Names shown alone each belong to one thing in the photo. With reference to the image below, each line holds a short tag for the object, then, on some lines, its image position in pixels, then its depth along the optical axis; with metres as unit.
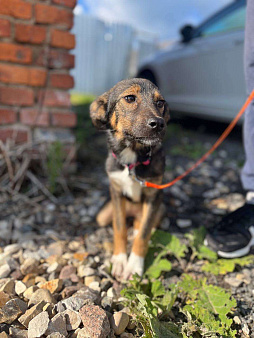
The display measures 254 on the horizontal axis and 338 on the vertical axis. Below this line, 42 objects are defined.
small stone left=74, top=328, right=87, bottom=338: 0.45
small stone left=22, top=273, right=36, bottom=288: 0.58
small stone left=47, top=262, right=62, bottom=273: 0.64
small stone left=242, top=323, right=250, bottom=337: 0.51
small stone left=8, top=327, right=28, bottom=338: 0.44
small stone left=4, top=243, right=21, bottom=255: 0.69
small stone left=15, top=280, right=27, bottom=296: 0.55
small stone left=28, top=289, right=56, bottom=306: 0.51
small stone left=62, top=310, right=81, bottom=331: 0.47
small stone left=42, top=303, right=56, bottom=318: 0.49
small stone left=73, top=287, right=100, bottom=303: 0.53
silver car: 1.44
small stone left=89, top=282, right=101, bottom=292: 0.59
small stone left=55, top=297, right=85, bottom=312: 0.50
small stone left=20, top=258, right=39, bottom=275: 0.62
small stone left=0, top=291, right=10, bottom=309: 0.49
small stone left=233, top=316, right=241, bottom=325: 0.53
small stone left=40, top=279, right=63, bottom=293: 0.57
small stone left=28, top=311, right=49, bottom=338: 0.44
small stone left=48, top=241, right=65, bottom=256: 0.72
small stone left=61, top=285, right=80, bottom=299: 0.55
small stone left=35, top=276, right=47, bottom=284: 0.60
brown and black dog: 0.60
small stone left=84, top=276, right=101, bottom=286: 0.61
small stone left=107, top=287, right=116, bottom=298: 0.59
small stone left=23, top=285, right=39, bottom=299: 0.54
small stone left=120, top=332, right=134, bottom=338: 0.49
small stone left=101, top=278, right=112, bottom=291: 0.61
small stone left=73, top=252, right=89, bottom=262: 0.69
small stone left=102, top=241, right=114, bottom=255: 0.77
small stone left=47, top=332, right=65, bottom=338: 0.43
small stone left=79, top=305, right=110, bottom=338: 0.45
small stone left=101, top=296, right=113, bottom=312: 0.54
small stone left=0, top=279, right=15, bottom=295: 0.54
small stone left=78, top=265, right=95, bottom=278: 0.63
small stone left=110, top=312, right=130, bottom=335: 0.49
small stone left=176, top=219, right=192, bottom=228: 0.87
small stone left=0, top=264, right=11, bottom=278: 0.60
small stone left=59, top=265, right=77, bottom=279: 0.62
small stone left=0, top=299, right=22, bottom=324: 0.46
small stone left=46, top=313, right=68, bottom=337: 0.45
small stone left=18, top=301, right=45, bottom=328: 0.46
